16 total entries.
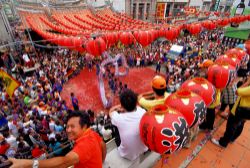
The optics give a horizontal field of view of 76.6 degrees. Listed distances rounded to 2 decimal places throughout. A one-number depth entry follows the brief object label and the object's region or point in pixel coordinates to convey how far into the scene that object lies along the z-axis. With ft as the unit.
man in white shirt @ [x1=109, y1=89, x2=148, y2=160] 6.91
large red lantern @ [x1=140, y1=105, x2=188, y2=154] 5.71
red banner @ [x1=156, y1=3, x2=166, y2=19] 99.45
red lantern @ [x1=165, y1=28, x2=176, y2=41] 29.30
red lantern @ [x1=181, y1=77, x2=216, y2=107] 7.92
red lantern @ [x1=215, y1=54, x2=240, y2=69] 11.16
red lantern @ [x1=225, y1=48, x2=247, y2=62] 12.46
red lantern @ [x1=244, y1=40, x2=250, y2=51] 17.10
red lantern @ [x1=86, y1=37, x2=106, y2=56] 21.98
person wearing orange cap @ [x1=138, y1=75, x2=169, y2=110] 8.70
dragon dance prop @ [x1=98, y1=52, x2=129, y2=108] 29.43
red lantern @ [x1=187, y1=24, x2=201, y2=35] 31.89
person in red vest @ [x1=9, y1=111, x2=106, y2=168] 3.98
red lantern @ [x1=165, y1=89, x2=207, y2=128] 6.77
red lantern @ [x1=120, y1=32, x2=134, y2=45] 26.53
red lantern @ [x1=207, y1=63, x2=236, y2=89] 9.03
